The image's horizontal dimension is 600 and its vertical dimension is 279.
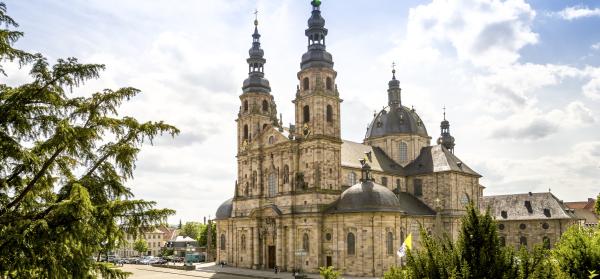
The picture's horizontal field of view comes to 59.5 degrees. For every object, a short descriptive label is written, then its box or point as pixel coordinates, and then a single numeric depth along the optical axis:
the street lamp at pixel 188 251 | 69.12
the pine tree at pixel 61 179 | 12.70
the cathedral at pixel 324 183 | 48.03
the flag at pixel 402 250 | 38.24
